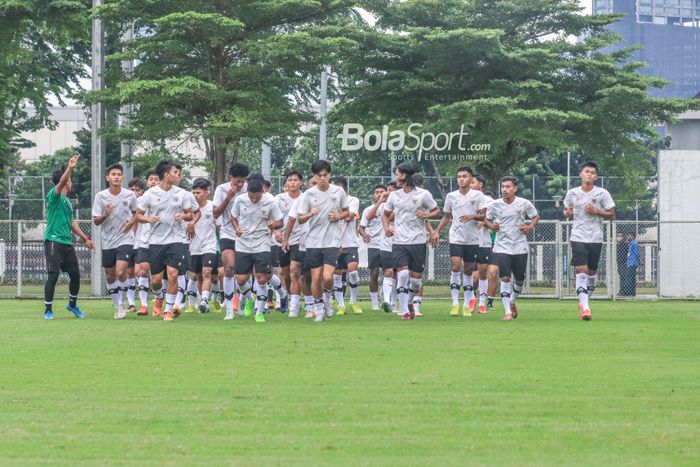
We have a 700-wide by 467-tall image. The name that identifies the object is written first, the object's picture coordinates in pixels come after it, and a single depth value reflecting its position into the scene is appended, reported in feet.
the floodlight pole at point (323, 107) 169.18
